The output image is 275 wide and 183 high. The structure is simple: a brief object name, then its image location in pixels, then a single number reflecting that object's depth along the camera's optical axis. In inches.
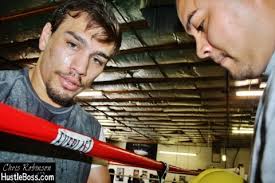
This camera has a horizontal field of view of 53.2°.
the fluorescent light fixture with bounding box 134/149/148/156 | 605.6
